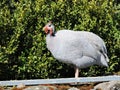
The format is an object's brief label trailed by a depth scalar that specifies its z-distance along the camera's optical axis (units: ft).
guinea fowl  32.81
